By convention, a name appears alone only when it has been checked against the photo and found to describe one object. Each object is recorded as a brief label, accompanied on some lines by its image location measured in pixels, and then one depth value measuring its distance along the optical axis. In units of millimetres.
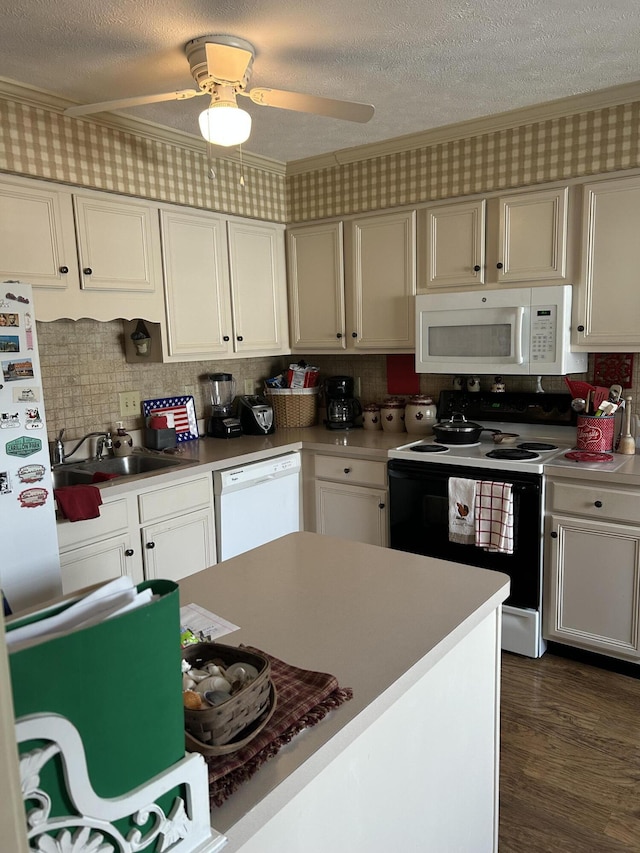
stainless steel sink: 2900
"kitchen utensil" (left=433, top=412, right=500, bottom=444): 3190
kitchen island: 968
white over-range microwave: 2922
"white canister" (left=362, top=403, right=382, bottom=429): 3814
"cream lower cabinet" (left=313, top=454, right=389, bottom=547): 3291
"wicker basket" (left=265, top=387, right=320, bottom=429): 3912
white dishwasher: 3090
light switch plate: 3334
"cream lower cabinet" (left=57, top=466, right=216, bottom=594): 2490
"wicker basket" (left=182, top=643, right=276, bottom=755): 835
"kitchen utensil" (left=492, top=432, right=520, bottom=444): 3229
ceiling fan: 2004
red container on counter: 2887
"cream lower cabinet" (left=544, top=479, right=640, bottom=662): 2607
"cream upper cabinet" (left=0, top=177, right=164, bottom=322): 2547
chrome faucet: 2975
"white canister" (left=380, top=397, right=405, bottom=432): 3686
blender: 3645
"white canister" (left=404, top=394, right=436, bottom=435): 3559
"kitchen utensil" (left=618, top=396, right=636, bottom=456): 2891
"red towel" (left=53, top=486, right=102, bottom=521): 2379
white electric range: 2785
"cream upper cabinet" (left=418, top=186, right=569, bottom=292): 2932
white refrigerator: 2133
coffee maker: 3846
